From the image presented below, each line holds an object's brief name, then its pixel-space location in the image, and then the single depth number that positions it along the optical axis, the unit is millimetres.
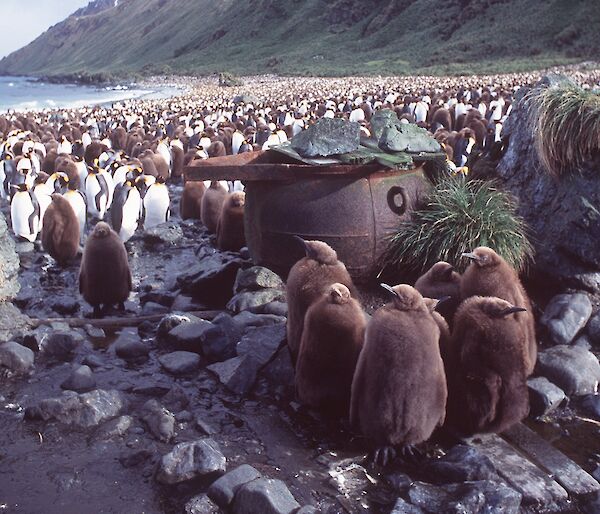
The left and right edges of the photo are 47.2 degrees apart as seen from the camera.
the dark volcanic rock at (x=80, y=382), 4070
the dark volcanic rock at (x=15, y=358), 4309
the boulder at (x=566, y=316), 4527
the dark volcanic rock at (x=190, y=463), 3090
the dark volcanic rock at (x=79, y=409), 3621
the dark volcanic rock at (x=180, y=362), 4316
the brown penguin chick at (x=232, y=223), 7059
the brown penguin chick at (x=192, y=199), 9234
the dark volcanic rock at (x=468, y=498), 2822
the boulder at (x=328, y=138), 5156
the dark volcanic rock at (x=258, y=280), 5477
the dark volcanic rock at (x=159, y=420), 3480
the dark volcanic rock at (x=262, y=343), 4172
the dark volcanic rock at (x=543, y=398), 3663
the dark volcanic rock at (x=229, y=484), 2922
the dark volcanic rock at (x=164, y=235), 7953
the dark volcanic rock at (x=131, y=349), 4586
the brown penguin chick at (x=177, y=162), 13305
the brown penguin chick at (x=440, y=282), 4059
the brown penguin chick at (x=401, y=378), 3119
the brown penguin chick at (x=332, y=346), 3418
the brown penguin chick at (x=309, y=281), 3863
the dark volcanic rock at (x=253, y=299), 5281
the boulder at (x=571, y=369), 3914
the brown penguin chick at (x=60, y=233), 7152
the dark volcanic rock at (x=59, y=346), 4621
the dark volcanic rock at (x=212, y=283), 5883
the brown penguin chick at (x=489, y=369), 3232
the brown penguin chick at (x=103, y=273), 5582
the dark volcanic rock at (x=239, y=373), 4023
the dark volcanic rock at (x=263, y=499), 2809
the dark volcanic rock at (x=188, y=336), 4637
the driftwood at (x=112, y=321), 5145
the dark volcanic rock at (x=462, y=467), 3039
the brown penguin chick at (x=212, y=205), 8320
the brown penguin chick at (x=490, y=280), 3840
